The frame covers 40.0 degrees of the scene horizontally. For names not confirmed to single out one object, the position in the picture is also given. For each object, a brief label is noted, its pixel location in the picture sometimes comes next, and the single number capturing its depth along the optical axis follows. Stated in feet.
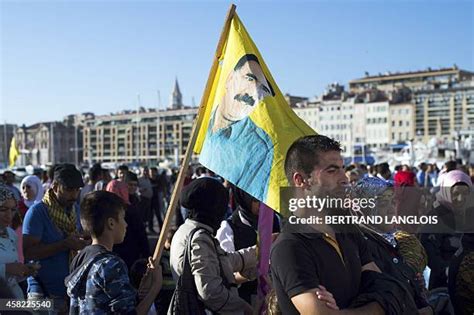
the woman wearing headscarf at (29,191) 26.42
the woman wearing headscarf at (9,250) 13.01
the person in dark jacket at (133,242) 18.89
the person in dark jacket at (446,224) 13.70
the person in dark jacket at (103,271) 10.30
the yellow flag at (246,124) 12.62
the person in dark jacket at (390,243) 10.36
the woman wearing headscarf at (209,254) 11.83
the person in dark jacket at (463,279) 11.89
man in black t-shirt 7.61
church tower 638.62
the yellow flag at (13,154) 92.15
